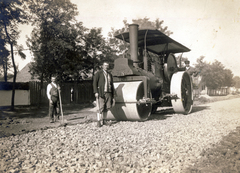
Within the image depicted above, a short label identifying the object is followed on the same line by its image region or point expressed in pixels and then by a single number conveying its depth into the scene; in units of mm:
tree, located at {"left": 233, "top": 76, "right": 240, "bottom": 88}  37166
